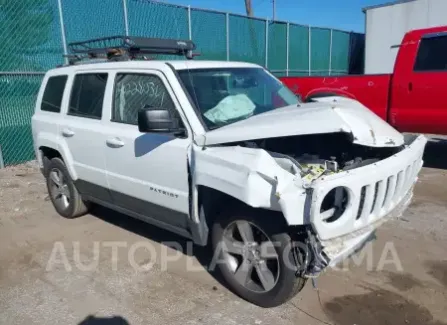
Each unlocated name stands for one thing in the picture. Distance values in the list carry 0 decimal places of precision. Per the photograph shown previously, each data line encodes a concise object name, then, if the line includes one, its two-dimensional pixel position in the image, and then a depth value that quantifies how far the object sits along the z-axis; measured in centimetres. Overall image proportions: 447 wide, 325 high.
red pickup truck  635
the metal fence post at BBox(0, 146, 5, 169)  811
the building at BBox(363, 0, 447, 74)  1383
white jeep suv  261
